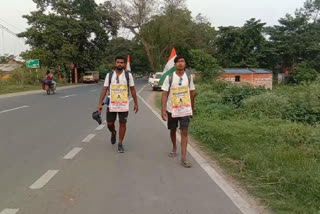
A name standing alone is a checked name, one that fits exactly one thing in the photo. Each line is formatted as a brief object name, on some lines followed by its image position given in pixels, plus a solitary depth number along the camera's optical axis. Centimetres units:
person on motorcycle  2572
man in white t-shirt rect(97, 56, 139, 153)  729
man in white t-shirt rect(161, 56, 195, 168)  648
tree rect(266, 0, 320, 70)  5172
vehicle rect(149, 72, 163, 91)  3550
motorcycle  2572
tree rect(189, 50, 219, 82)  3391
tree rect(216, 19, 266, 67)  5081
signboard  3992
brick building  4575
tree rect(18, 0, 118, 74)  5144
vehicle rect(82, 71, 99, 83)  5766
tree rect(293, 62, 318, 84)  4692
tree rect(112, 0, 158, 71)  5491
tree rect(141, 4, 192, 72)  5566
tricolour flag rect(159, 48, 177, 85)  705
